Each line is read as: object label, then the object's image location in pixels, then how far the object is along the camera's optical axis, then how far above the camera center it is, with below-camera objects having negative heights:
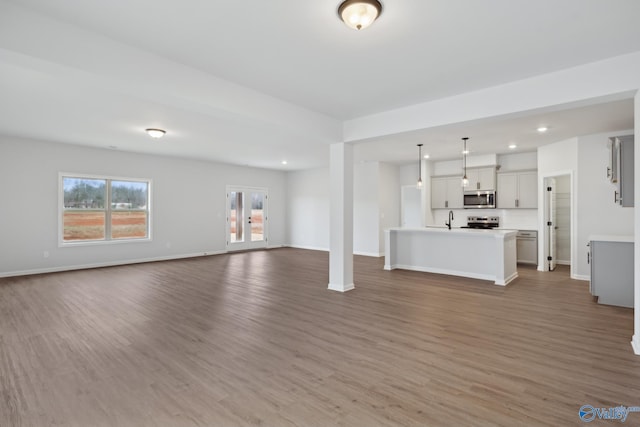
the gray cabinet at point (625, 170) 4.15 +0.54
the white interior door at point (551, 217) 7.09 -0.12
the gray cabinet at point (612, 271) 4.42 -0.85
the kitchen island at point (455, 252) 5.86 -0.81
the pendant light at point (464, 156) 6.62 +1.44
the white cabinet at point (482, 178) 8.09 +0.86
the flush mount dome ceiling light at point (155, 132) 5.69 +1.45
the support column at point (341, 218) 5.26 -0.09
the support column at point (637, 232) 2.98 -0.20
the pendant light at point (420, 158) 7.01 +1.45
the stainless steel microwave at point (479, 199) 8.19 +0.33
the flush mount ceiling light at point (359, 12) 2.22 +1.42
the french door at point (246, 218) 10.23 -0.17
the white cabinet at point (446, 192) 8.77 +0.55
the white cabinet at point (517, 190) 7.66 +0.53
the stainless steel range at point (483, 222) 8.35 -0.27
